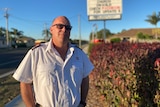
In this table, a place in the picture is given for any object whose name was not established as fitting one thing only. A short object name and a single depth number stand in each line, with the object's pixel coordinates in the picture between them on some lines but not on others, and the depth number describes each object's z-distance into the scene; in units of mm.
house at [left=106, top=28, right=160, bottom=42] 38198
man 1396
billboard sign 10696
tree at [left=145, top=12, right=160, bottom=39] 39356
